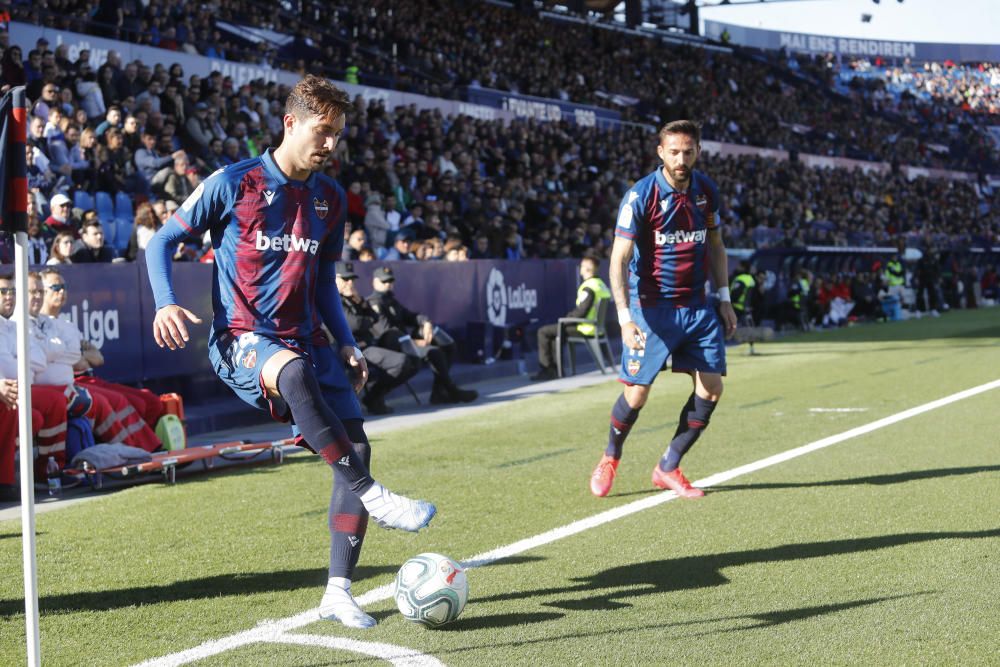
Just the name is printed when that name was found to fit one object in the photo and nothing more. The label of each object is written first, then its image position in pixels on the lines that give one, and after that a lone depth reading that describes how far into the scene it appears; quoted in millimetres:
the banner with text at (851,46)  59500
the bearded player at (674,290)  7496
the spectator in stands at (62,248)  11609
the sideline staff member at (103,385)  9586
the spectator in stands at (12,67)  15767
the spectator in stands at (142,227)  13508
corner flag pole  3861
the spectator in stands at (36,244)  12859
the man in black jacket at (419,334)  14461
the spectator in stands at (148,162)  15891
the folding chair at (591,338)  17538
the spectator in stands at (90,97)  16766
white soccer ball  4754
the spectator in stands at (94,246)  12127
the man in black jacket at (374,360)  13703
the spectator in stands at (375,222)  20047
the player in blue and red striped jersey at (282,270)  4762
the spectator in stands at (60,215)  13125
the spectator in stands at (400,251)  18391
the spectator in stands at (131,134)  15833
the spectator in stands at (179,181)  15148
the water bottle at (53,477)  8828
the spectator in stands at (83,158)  15136
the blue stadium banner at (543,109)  29944
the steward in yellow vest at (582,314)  17469
